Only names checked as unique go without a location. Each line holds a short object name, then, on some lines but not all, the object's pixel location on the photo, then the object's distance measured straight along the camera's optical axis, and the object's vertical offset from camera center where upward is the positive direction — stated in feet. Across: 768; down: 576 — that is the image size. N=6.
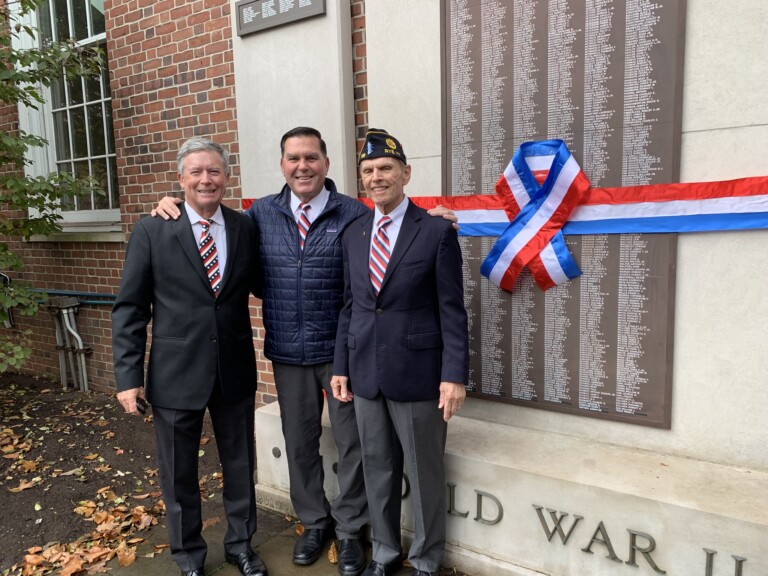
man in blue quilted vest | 9.37 -1.65
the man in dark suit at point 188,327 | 8.68 -1.64
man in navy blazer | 8.27 -1.88
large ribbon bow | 9.79 -0.03
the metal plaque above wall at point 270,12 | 12.73 +4.36
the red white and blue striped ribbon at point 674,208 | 8.57 -0.07
